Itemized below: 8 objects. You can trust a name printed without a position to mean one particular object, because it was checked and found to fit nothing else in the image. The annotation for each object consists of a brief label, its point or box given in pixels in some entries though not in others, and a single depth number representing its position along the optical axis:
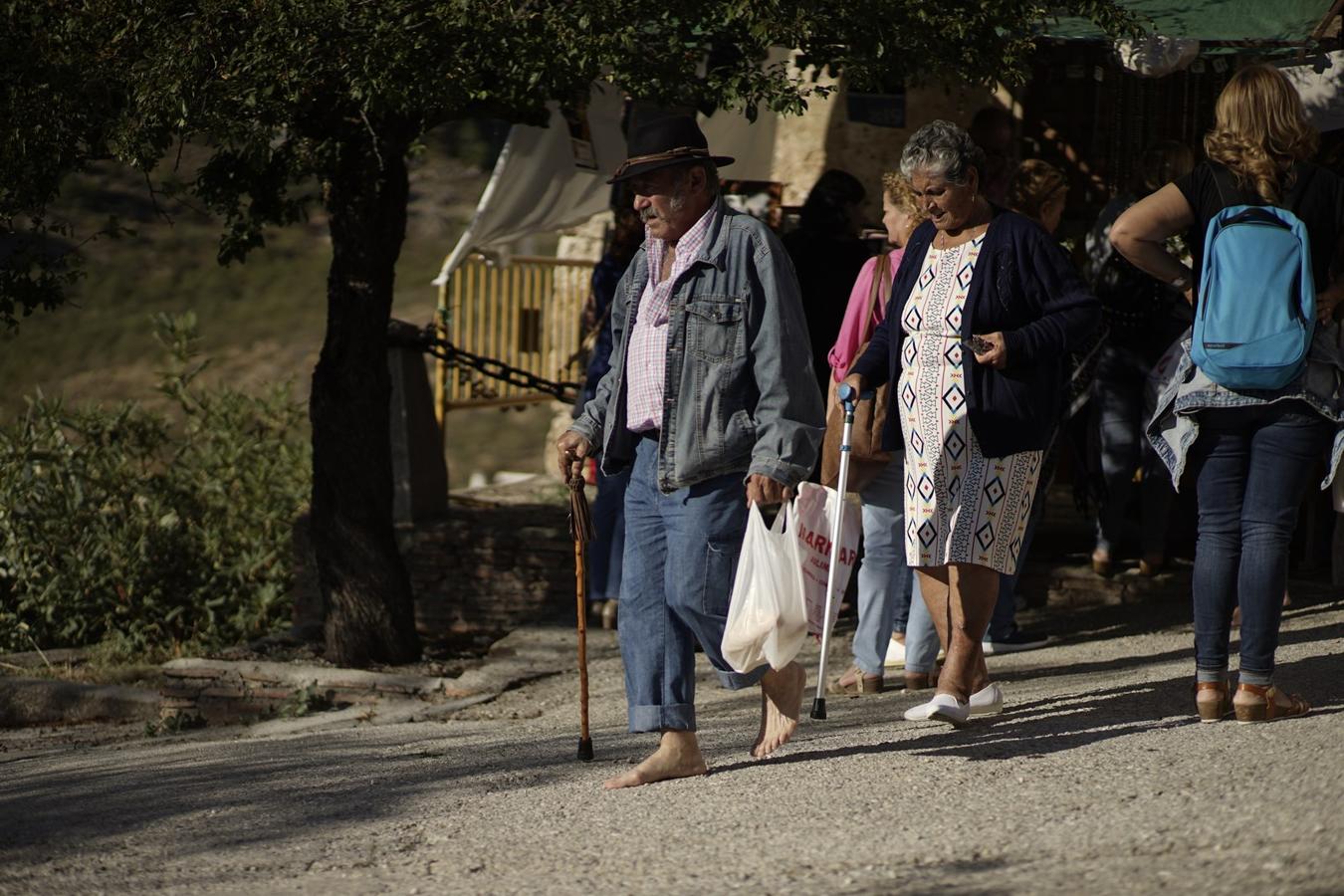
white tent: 20.52
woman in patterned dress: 10.05
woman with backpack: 9.47
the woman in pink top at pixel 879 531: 12.11
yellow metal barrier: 27.30
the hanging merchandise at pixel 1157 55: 15.46
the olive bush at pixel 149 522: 18.64
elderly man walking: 9.23
